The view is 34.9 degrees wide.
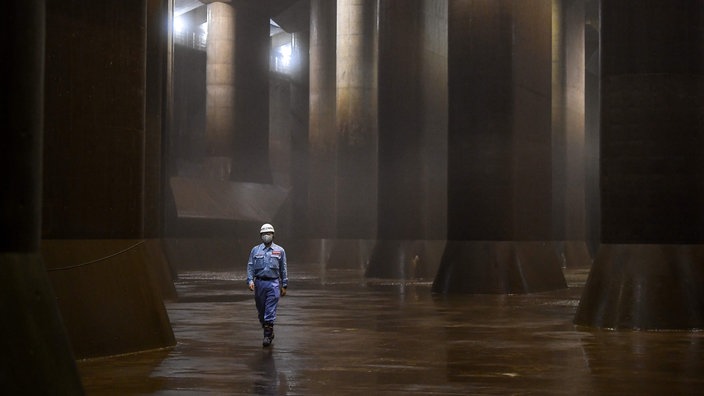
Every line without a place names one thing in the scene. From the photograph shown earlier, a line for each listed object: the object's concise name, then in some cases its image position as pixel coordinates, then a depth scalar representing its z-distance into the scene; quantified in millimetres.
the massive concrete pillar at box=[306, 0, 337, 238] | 47062
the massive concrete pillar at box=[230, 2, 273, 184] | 46031
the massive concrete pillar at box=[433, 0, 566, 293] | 25062
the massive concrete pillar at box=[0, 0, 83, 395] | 6410
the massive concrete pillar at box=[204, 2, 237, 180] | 45531
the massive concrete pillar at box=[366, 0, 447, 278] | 32750
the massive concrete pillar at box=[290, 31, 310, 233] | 49062
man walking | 13648
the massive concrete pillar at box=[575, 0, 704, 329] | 16094
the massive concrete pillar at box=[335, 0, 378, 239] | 39750
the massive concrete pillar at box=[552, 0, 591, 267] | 41062
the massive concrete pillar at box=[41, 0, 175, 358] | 12062
